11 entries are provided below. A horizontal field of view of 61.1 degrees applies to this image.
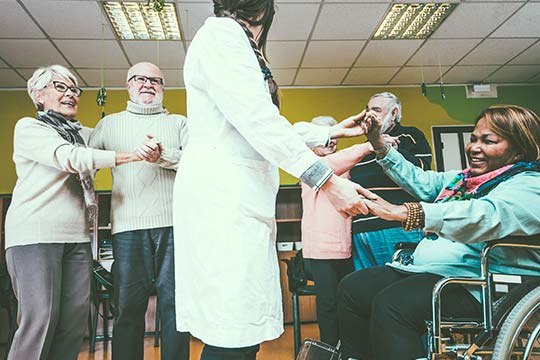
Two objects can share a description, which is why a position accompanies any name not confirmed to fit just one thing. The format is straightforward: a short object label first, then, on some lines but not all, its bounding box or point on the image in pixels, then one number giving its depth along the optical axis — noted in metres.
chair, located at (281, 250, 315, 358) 2.94
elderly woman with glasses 1.72
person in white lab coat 1.01
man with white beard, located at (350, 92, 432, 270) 2.21
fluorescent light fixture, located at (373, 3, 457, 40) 3.89
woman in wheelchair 1.23
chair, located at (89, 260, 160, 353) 3.45
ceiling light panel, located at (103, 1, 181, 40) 3.72
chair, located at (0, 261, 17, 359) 3.41
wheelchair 1.14
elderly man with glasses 1.84
